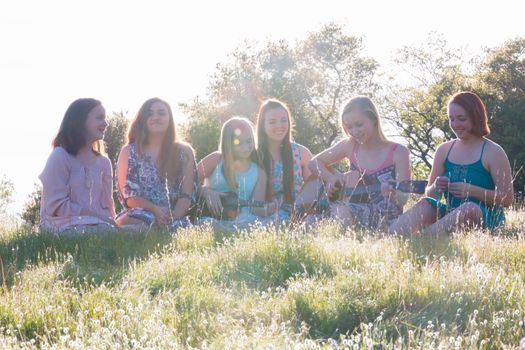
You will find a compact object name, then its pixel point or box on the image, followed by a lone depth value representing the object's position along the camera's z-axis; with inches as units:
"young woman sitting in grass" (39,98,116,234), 305.3
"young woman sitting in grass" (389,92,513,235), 275.1
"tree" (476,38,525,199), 1035.9
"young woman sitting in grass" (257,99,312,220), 354.0
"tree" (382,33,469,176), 1296.8
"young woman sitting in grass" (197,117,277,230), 340.5
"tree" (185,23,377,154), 1245.1
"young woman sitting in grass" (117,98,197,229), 338.6
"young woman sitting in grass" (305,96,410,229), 311.9
